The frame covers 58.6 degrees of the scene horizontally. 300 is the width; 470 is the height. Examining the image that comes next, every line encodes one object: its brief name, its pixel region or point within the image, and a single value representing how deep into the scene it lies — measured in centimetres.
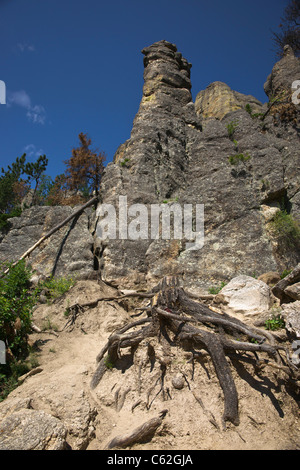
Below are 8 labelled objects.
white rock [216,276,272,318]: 679
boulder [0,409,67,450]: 324
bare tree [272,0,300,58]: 1683
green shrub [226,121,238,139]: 1477
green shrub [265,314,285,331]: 594
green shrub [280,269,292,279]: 857
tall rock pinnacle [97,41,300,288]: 984
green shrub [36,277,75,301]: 981
